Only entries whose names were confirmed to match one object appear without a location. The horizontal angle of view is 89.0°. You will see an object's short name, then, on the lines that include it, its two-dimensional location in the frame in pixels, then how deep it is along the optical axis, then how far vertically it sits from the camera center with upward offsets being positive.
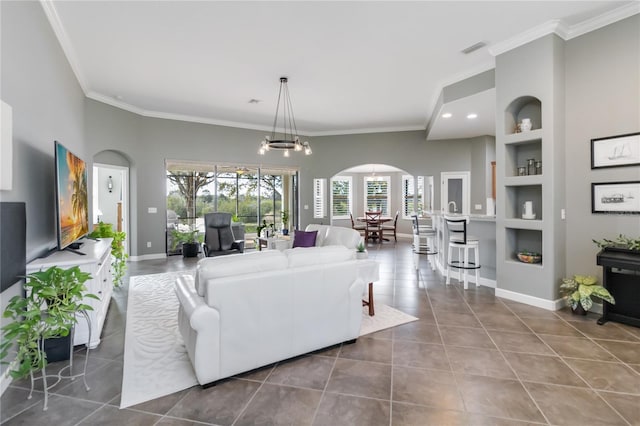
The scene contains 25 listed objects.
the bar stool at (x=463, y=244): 4.82 -0.49
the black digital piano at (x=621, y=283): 3.25 -0.76
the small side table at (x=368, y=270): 3.47 -0.63
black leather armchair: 6.18 -0.44
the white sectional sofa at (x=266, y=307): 2.24 -0.72
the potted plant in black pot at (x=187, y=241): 7.60 -0.66
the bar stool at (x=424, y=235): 6.22 -0.54
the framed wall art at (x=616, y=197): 3.45 +0.14
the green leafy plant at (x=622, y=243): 3.27 -0.35
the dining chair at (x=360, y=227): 10.97 -0.52
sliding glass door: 7.79 +0.48
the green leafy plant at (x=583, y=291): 3.38 -0.87
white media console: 2.78 -0.54
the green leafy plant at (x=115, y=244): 4.58 -0.45
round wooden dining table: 10.51 -0.30
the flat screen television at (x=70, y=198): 3.06 +0.17
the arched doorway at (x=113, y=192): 6.93 +0.50
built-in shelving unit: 3.80 +0.51
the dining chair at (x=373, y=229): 10.48 -0.55
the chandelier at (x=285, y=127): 5.20 +2.22
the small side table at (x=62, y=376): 2.10 -1.22
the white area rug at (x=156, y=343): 2.32 -1.21
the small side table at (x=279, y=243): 5.67 -0.53
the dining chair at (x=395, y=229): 10.72 -0.58
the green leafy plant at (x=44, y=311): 1.96 -0.64
